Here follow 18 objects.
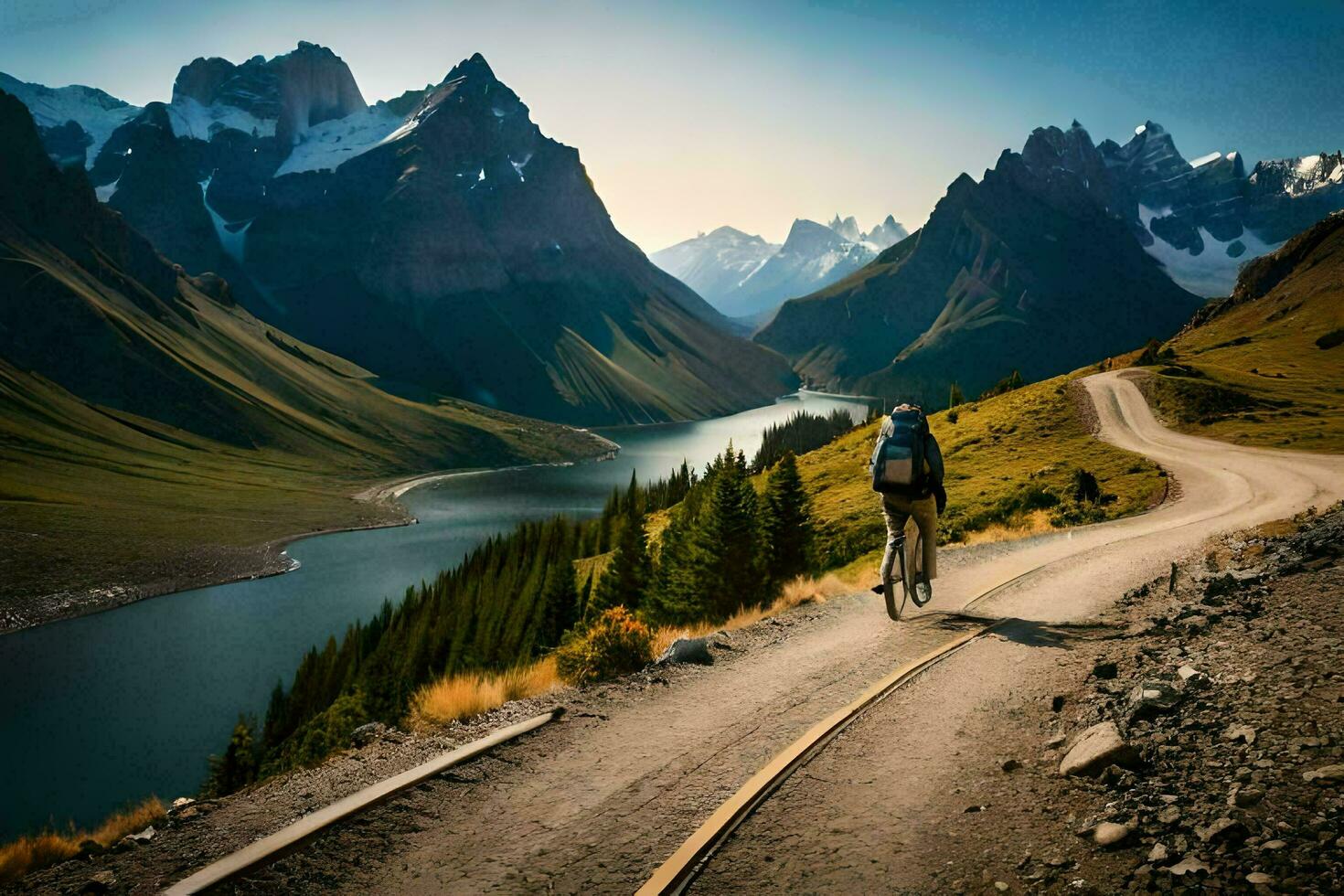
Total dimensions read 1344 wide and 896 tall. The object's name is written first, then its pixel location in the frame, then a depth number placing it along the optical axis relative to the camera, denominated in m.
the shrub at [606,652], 12.12
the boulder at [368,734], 9.93
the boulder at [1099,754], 7.17
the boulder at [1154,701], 8.13
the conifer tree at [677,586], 40.16
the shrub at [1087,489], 35.25
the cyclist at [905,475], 13.76
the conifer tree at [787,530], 39.91
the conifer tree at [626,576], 56.28
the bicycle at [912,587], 14.80
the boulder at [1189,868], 5.27
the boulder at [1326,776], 5.88
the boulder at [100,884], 6.06
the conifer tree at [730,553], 39.22
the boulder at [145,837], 6.95
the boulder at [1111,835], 5.96
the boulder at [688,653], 12.56
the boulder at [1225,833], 5.52
